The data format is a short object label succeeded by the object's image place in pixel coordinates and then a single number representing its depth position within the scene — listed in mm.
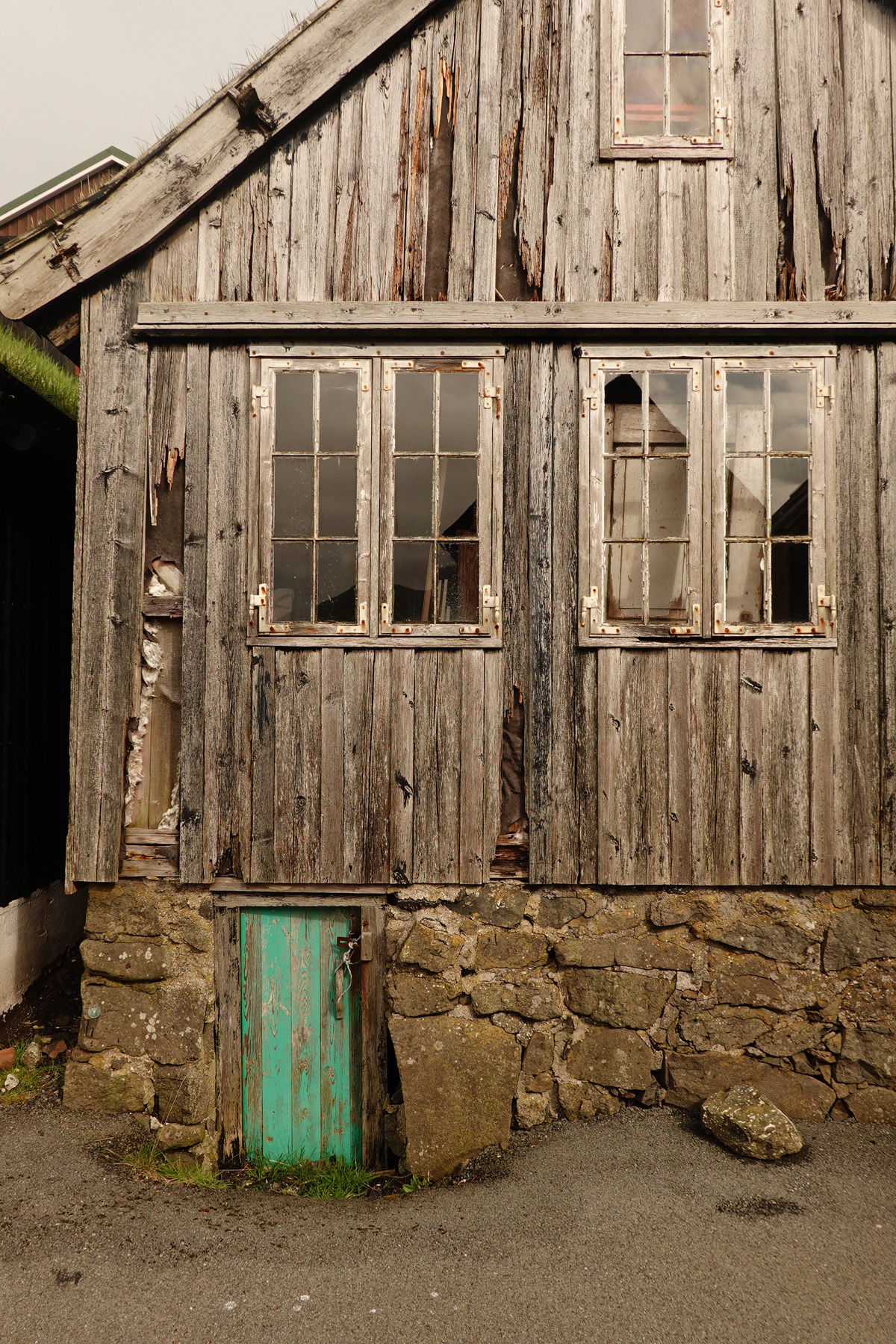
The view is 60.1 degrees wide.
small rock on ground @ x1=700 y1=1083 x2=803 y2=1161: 3727
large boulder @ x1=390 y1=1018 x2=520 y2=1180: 3885
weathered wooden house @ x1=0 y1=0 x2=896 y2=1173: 4074
